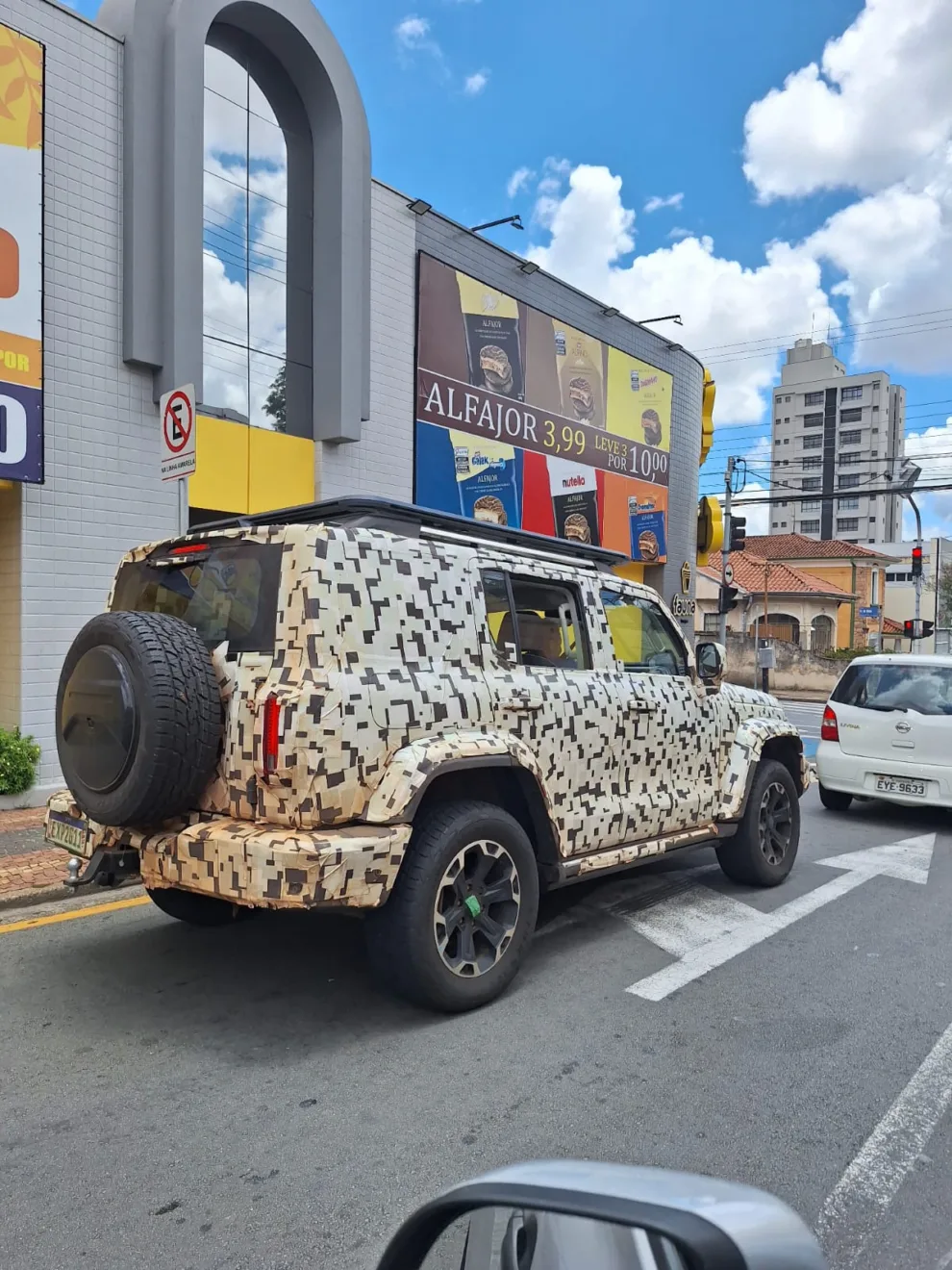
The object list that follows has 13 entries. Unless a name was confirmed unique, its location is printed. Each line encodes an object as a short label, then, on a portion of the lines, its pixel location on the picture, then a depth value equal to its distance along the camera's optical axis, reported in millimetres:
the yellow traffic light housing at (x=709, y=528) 20859
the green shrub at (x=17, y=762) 7848
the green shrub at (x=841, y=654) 33516
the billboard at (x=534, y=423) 12945
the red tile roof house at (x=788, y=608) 44938
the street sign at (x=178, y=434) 6234
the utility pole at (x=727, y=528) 21156
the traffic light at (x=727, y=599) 20344
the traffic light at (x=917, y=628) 30047
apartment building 96000
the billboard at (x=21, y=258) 7863
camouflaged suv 3510
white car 8492
